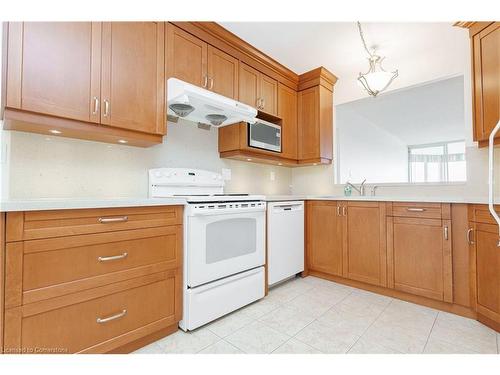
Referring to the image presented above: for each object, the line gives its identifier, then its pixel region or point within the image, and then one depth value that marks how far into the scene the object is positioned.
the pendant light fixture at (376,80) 2.08
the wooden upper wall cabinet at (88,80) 1.22
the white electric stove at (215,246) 1.62
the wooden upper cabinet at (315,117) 2.95
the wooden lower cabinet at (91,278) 1.05
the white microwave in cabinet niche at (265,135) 2.45
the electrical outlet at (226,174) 2.60
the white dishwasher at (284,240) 2.29
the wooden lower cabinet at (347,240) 2.26
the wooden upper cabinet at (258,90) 2.40
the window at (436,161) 5.29
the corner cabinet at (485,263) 1.61
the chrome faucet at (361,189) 2.88
